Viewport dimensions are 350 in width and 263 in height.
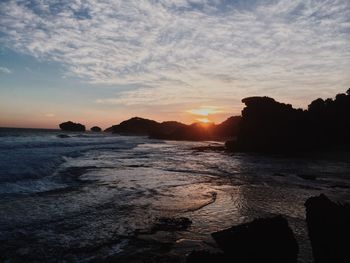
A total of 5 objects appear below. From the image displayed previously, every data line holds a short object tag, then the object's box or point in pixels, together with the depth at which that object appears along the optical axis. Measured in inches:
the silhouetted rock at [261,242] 259.9
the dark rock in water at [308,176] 916.6
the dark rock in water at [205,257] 259.6
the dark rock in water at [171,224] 450.3
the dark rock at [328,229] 249.9
